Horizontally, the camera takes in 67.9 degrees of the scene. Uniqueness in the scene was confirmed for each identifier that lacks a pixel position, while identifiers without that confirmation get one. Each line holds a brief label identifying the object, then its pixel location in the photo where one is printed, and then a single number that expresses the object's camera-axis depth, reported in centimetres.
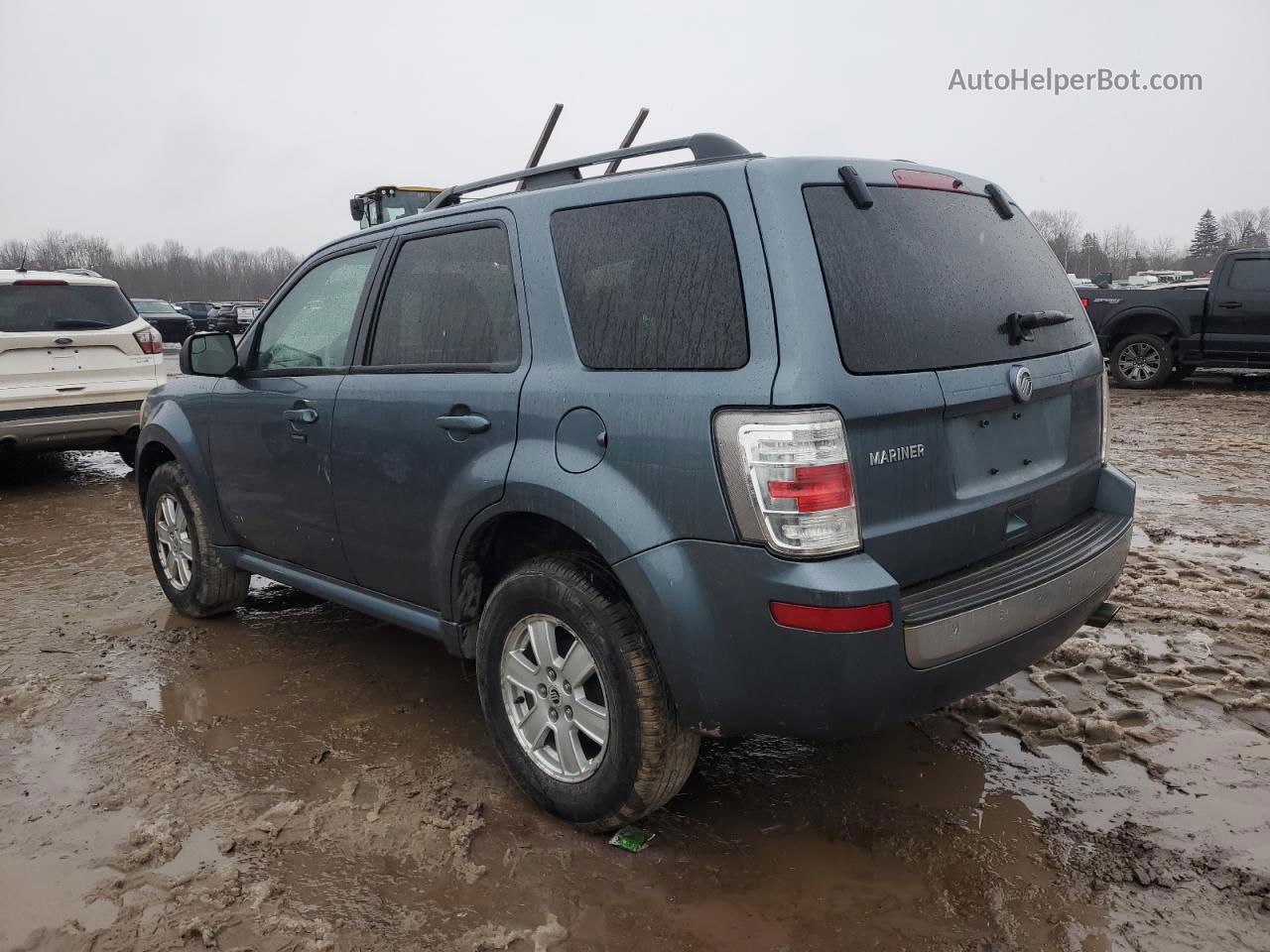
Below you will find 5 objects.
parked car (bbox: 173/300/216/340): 3931
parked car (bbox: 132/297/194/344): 2834
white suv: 757
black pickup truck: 1224
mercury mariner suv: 227
